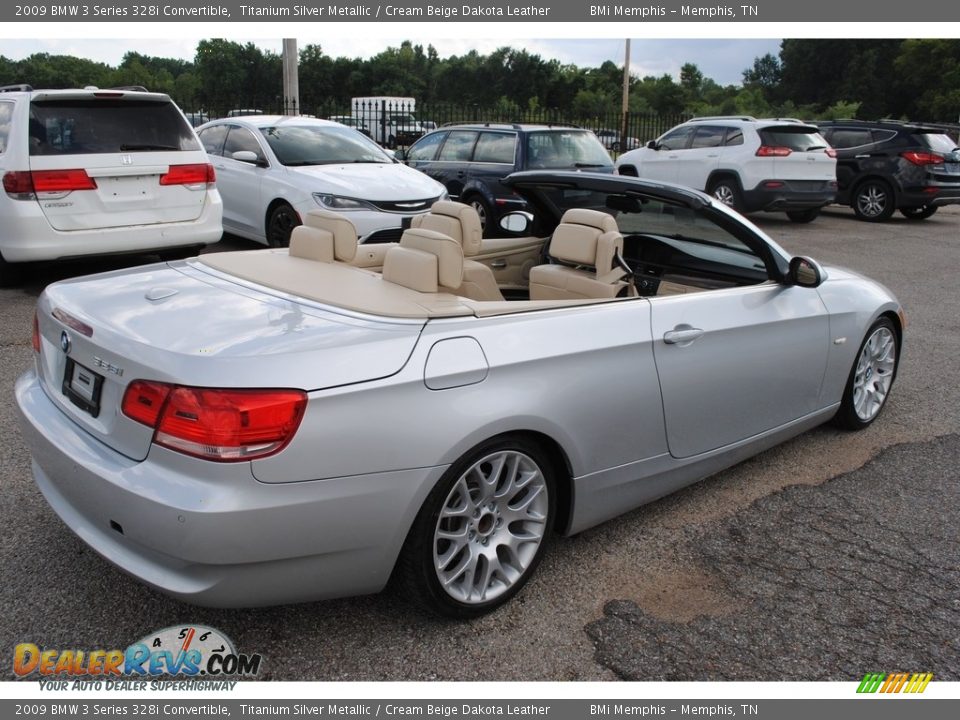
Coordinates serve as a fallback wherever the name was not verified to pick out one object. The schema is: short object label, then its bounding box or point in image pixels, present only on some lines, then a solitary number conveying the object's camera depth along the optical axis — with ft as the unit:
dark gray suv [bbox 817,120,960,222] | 50.80
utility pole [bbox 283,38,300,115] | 55.67
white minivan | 23.16
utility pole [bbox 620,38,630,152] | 83.20
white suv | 47.11
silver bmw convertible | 8.12
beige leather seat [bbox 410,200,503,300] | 12.39
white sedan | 29.09
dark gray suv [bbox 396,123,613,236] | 38.11
